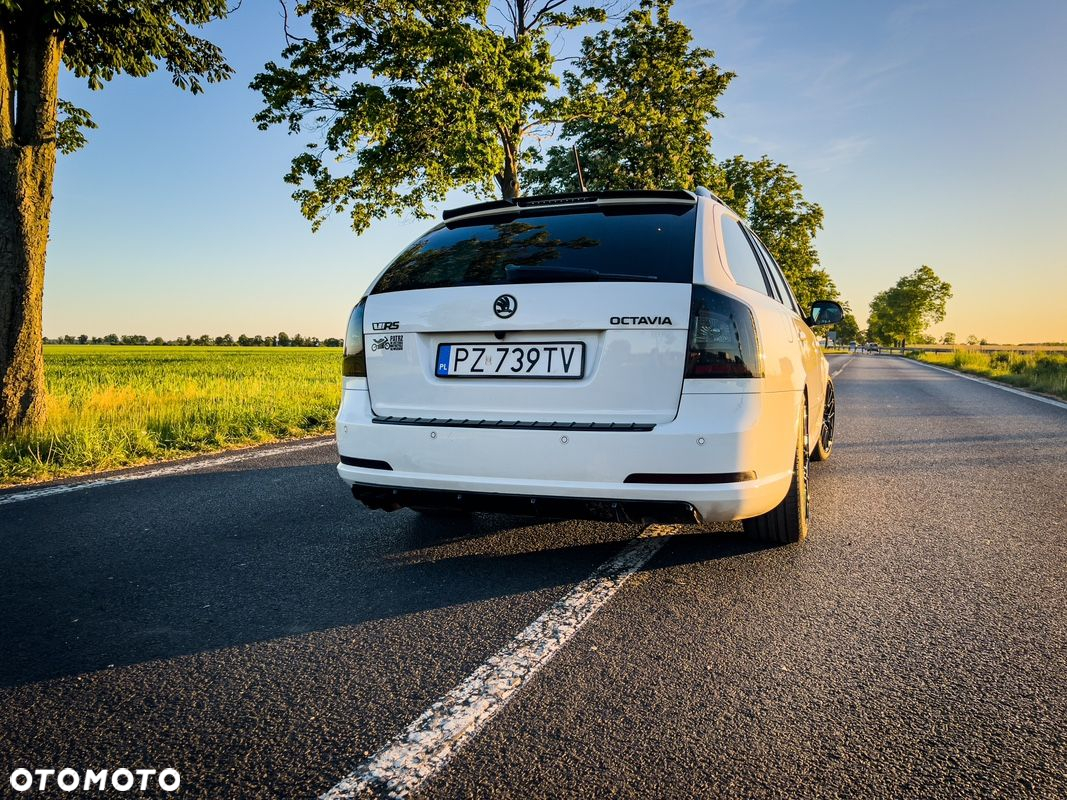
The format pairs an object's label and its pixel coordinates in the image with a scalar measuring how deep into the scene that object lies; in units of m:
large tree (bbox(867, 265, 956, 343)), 84.12
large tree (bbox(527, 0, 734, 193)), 20.11
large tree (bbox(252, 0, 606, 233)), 13.32
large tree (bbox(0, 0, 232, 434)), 6.66
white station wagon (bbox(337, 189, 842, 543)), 2.70
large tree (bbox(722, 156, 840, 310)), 42.16
